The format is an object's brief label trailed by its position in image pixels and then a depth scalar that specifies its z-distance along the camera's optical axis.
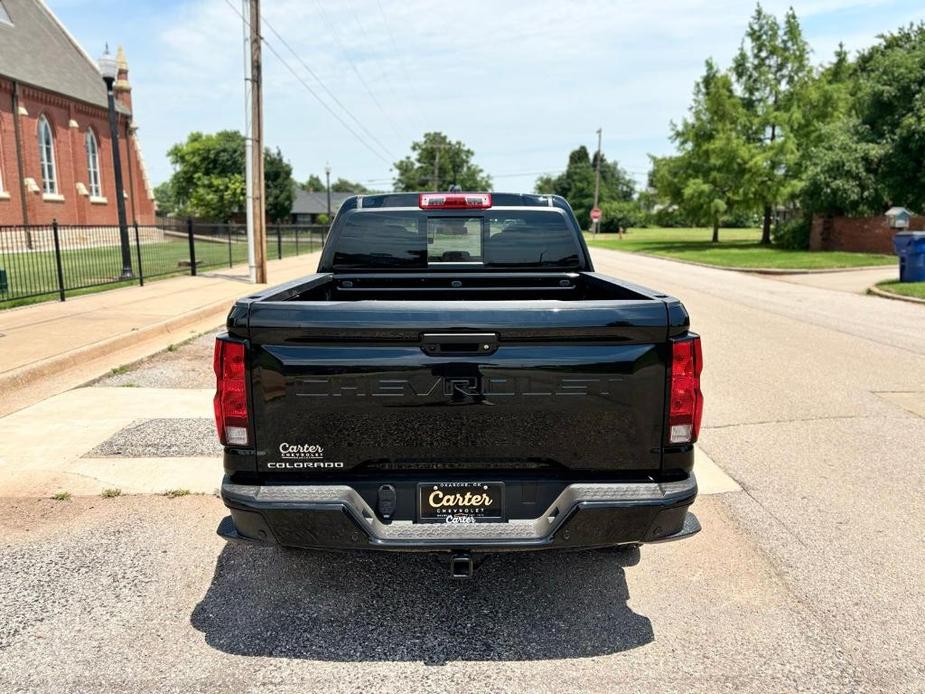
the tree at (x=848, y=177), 30.66
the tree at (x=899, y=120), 29.20
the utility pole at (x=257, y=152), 17.92
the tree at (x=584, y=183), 114.96
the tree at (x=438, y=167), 97.56
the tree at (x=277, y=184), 74.31
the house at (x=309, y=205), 108.06
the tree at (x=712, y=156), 41.62
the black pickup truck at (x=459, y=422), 2.83
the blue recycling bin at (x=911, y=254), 18.62
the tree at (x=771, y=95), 40.75
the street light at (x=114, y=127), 17.47
